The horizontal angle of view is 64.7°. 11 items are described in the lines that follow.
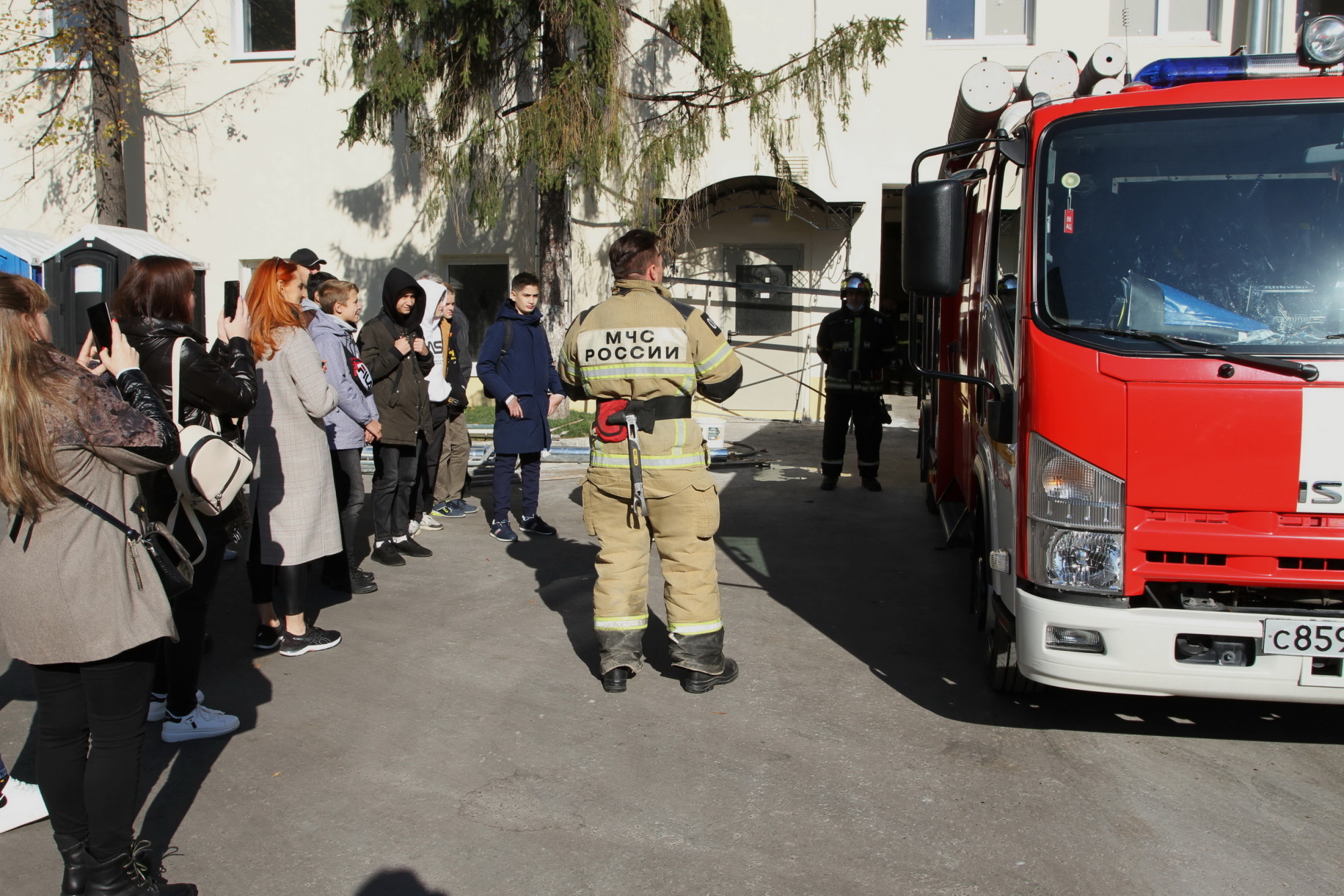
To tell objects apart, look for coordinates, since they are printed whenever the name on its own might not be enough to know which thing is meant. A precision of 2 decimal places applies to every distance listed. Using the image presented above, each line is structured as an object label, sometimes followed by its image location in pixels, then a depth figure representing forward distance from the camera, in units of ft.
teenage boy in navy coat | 24.45
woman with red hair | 15.67
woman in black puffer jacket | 12.24
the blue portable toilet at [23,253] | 35.55
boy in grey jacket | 18.65
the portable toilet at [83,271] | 35.55
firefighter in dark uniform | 30.42
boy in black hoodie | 21.31
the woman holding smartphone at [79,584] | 8.72
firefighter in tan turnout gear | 14.76
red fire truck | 11.62
